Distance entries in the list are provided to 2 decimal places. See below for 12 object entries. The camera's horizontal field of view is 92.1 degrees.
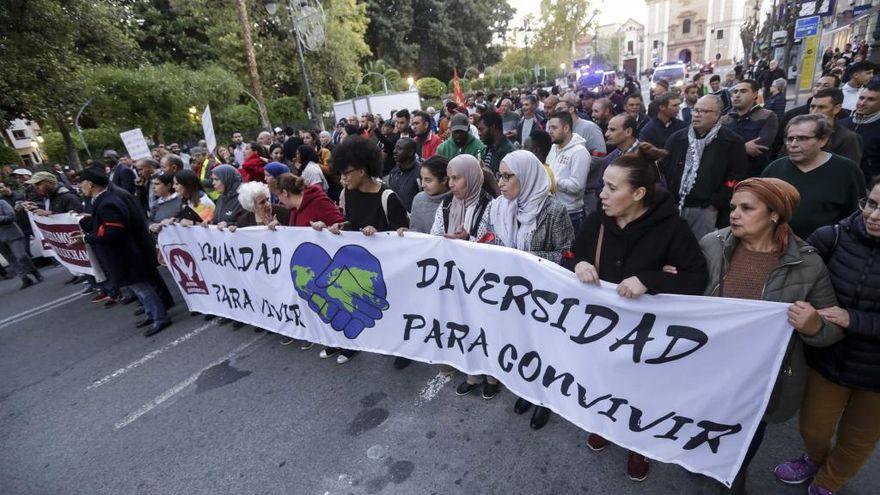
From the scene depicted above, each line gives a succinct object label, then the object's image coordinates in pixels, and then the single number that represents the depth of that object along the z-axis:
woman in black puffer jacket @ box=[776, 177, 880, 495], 1.69
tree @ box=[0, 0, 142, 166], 12.52
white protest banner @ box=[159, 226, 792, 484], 1.95
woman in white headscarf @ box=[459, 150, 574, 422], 2.61
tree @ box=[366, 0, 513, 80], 34.06
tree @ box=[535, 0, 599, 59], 56.19
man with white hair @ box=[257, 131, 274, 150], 9.61
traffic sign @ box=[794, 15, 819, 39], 12.17
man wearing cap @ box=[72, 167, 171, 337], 4.64
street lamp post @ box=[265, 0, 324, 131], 14.61
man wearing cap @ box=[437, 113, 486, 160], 5.34
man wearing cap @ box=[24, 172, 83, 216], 6.07
